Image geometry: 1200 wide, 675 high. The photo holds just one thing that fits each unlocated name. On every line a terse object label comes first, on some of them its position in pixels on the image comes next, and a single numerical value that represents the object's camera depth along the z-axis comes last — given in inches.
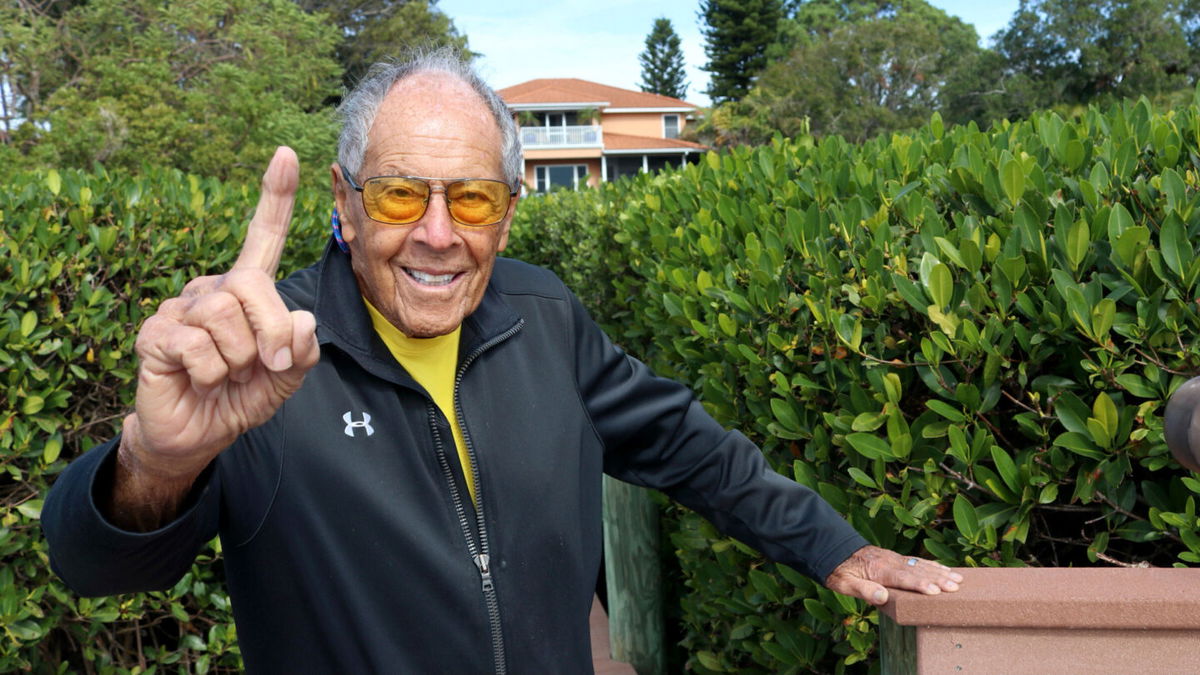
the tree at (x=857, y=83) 1952.5
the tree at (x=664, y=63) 3090.6
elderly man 72.9
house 2475.4
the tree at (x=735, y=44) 2491.4
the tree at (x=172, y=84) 846.5
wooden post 173.0
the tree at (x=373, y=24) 1775.3
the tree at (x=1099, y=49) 1651.1
